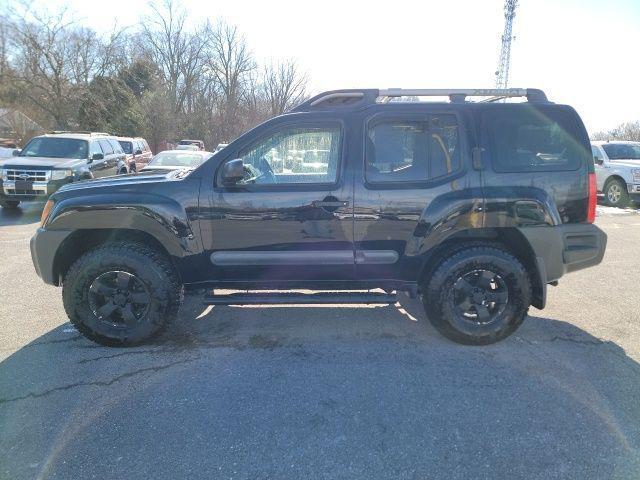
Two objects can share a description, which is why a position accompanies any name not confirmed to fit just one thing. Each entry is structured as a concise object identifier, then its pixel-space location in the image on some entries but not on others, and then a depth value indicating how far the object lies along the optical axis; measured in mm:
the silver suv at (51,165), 10312
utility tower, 49916
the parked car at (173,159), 12398
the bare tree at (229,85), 39844
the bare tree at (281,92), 40625
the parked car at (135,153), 15567
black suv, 3652
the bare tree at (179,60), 40750
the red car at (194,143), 29442
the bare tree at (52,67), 28156
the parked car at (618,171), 12469
